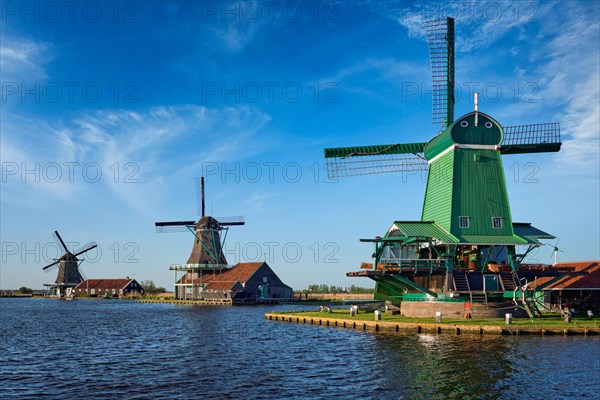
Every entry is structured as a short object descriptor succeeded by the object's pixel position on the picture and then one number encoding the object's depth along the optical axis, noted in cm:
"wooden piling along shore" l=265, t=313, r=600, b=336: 3300
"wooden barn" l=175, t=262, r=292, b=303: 8650
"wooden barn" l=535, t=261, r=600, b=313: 4319
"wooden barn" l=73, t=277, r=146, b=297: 12900
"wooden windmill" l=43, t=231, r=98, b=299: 12888
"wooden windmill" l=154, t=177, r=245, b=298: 9144
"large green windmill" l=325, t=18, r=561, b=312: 3950
